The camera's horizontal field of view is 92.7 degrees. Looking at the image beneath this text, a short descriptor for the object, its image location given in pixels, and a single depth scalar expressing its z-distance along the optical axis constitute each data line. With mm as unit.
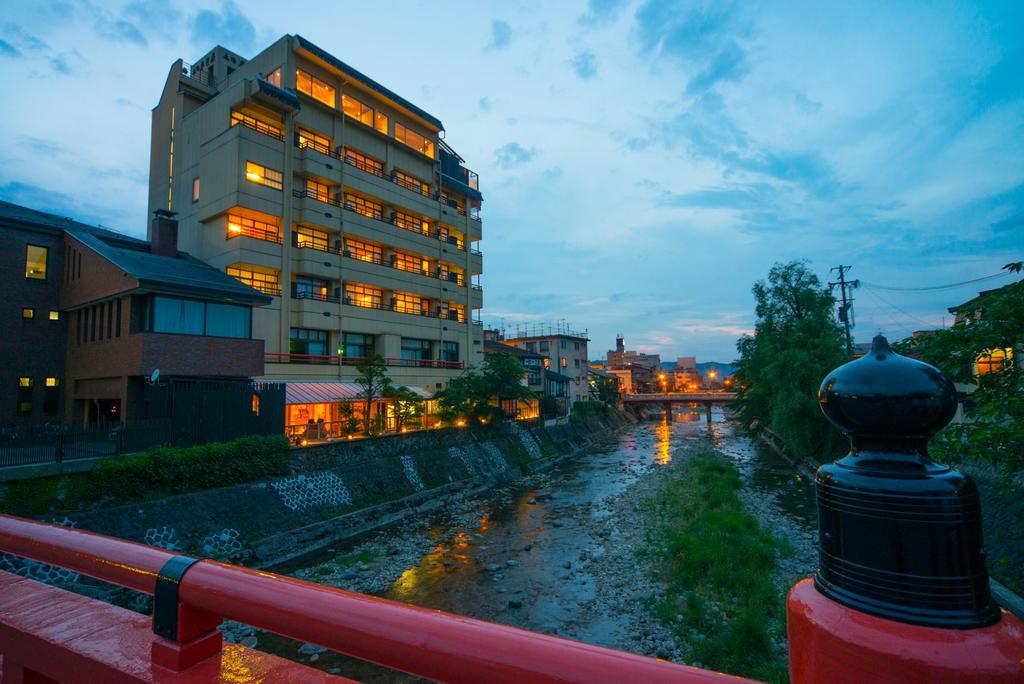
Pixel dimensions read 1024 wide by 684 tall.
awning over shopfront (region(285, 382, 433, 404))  22672
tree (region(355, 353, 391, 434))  23719
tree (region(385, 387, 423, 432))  25078
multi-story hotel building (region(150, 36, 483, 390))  25531
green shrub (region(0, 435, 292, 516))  12125
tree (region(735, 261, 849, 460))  24250
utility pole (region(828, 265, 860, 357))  29728
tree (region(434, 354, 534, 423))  28734
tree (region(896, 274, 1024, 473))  6297
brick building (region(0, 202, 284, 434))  17594
